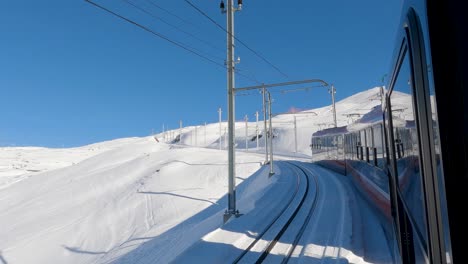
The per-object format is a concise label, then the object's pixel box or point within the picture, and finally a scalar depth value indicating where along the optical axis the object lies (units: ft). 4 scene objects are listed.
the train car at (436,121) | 4.12
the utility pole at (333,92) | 118.32
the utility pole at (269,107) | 74.64
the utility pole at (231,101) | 36.09
